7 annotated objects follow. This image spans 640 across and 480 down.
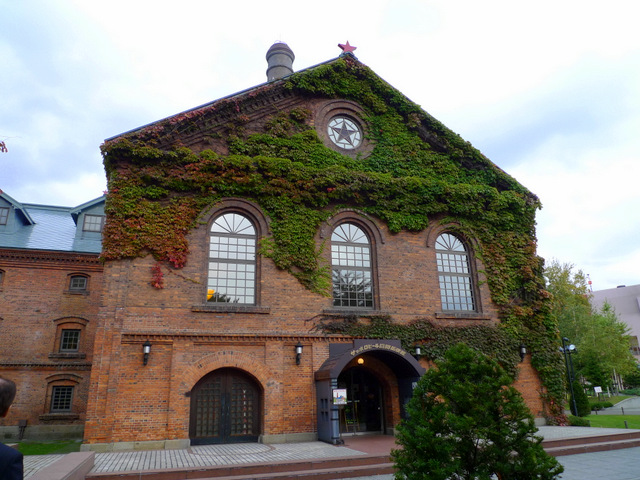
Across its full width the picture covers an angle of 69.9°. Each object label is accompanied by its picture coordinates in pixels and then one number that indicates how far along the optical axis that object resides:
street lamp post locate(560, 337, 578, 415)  18.61
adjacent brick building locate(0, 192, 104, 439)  18.83
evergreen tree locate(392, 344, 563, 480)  5.43
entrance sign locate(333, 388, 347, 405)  12.61
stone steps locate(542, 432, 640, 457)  11.76
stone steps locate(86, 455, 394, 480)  9.11
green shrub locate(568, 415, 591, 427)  16.00
